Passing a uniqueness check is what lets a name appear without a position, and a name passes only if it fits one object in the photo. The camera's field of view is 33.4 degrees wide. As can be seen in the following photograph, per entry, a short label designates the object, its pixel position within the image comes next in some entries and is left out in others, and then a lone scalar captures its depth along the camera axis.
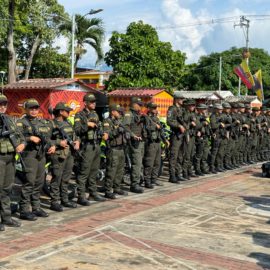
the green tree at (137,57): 22.12
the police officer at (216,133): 11.90
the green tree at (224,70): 45.66
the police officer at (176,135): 10.02
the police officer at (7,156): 5.94
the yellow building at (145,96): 17.58
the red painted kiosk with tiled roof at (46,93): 15.65
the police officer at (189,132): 10.42
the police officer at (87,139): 7.57
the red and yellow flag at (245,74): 25.56
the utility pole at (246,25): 41.52
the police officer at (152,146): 9.18
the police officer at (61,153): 7.06
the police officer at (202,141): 11.20
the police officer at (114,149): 8.12
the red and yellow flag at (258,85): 25.23
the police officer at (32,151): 6.45
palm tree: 29.80
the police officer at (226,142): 12.33
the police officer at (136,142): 8.87
